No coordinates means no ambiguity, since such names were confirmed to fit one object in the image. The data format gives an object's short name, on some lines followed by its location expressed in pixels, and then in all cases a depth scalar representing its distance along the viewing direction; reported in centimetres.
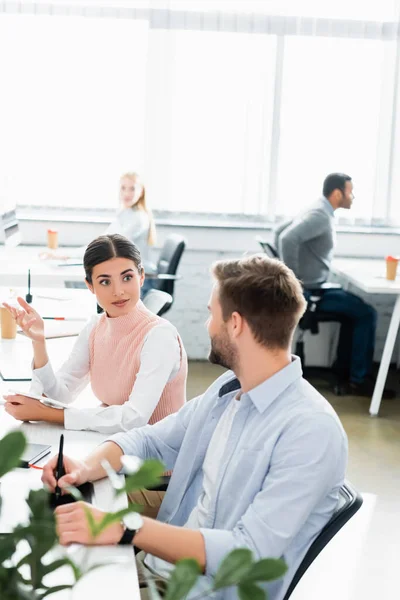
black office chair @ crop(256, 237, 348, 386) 525
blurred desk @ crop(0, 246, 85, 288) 459
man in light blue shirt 153
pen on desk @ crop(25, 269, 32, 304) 388
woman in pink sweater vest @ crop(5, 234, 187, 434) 233
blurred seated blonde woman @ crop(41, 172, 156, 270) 550
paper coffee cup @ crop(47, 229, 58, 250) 541
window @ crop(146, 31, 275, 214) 589
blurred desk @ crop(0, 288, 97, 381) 290
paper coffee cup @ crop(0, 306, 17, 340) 330
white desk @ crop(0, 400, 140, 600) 132
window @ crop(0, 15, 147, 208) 580
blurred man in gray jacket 528
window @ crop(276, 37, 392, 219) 596
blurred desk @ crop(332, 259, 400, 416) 493
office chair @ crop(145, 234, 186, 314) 515
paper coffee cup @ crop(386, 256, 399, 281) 509
